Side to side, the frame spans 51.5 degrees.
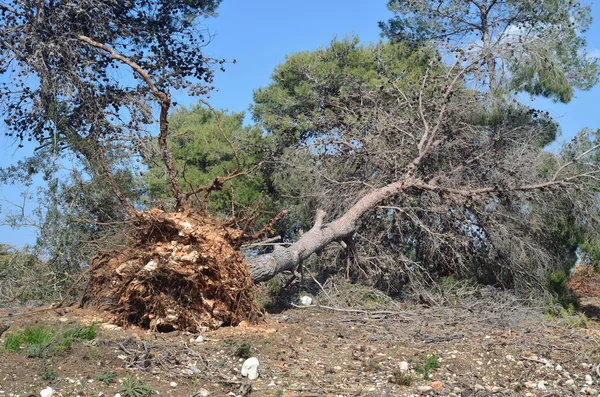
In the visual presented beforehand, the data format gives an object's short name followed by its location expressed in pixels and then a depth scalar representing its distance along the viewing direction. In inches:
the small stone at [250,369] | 189.3
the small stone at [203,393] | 171.4
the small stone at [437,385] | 190.1
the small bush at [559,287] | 379.2
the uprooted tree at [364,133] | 365.4
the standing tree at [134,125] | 235.8
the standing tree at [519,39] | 398.0
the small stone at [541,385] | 197.1
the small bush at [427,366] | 202.1
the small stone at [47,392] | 159.0
